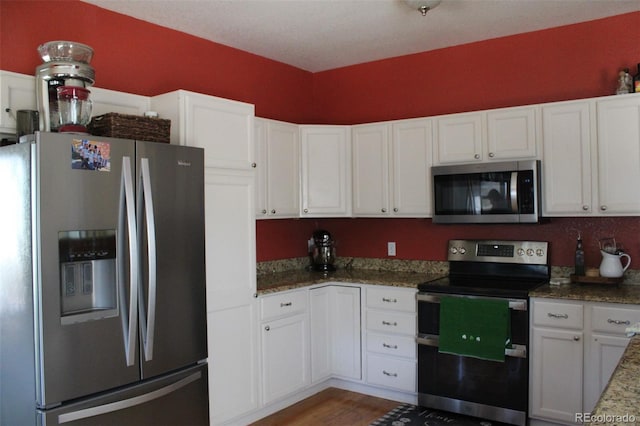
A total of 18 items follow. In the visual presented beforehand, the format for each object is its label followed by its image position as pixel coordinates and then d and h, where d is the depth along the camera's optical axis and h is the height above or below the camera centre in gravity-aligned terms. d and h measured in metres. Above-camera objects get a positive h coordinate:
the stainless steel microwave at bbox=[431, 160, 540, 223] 3.42 +0.13
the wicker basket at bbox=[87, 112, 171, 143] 2.62 +0.47
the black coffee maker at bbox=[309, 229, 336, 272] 4.50 -0.34
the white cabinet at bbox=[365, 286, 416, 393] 3.72 -0.92
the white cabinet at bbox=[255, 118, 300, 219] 3.83 +0.35
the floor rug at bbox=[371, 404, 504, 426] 3.40 -1.39
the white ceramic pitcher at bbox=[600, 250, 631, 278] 3.34 -0.36
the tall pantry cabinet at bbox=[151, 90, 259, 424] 3.05 -0.13
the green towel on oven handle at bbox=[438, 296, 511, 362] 3.23 -0.74
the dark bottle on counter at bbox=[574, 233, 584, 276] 3.49 -0.35
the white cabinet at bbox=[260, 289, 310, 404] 3.51 -0.91
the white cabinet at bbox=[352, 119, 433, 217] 3.92 +0.35
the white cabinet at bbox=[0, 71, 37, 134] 2.60 +0.63
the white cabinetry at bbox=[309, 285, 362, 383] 3.96 -0.92
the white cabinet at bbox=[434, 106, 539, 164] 3.50 +0.53
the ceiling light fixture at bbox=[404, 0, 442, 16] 3.04 +1.23
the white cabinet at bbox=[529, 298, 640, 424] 2.98 -0.84
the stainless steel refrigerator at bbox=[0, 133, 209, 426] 2.18 -0.29
